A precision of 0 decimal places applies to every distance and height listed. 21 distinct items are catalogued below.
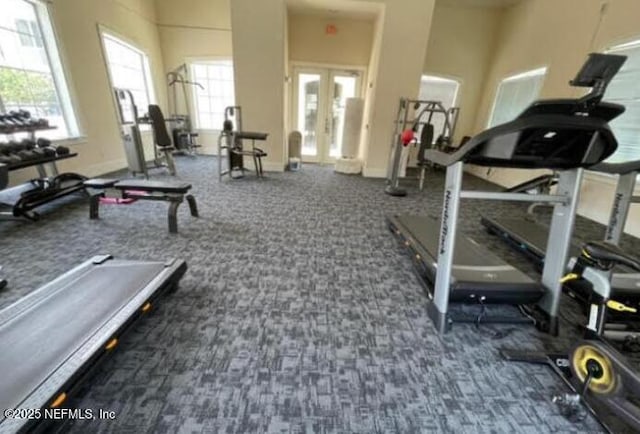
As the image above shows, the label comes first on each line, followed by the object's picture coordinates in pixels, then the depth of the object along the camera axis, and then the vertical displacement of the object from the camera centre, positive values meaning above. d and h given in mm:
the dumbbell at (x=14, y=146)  3223 -176
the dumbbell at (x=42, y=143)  3583 -157
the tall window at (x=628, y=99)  3826 +288
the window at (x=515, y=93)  5562 +603
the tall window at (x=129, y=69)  5668 +1301
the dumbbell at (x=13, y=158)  3072 -296
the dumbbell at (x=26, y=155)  3217 -278
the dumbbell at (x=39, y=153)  3391 -264
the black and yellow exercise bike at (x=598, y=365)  1140 -1031
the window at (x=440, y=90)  7422 +875
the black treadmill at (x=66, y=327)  1049 -940
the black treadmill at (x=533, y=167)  1280 -309
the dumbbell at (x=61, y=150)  3689 -265
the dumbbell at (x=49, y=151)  3504 -257
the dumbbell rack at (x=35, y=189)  3072 -705
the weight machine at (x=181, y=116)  7594 +329
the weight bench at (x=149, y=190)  2988 -643
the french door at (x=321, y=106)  7242 +505
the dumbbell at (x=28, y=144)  3406 -158
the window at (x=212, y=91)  7867 +1009
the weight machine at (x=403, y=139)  4785 -288
